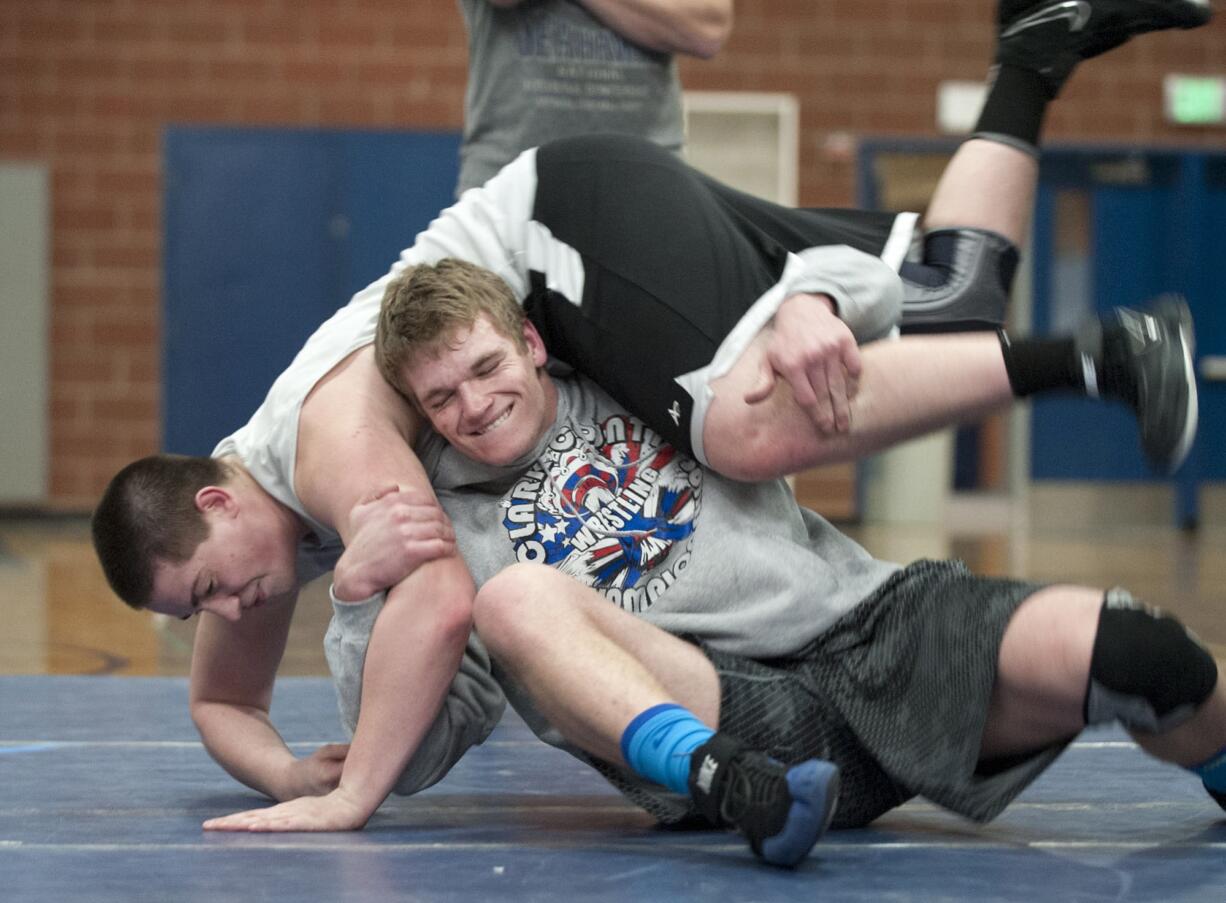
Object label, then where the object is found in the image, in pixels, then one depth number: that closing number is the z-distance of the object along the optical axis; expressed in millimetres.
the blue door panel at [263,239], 16969
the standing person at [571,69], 6137
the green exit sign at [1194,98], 18156
